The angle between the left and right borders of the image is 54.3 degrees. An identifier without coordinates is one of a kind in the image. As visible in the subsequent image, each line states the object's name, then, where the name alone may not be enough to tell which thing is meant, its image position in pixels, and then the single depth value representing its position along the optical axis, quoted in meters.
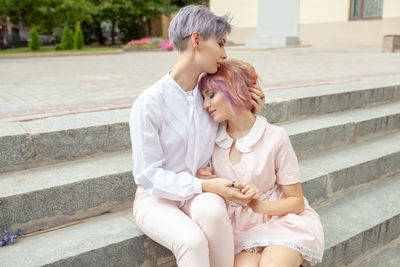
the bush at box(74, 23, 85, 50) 16.16
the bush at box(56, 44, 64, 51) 16.30
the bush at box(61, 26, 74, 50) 16.02
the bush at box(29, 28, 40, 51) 16.00
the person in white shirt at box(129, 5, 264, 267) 1.74
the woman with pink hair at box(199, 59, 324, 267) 1.93
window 14.57
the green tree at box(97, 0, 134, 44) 21.58
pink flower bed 16.42
